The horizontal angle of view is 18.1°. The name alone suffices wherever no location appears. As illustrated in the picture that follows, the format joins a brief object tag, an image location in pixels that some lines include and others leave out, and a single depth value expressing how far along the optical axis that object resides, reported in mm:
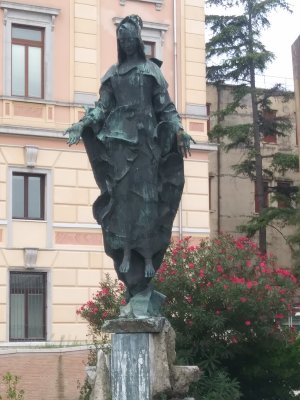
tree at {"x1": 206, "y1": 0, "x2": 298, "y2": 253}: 34188
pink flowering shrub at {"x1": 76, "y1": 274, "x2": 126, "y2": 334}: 17797
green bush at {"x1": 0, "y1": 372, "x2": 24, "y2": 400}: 14710
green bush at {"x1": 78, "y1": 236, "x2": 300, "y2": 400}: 16391
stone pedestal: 8648
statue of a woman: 9188
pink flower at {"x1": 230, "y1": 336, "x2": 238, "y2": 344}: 16844
